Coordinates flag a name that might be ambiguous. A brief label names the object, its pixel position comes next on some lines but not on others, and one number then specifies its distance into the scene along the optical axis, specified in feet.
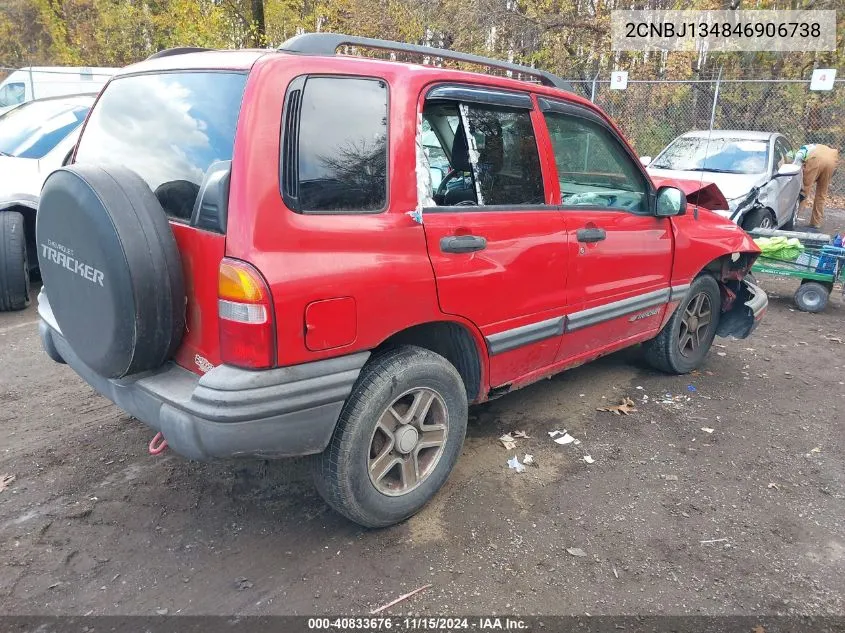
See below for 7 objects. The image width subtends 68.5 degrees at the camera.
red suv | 7.49
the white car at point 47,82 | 45.47
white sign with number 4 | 38.14
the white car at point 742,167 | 29.14
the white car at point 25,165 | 19.06
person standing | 35.35
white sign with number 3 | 43.04
